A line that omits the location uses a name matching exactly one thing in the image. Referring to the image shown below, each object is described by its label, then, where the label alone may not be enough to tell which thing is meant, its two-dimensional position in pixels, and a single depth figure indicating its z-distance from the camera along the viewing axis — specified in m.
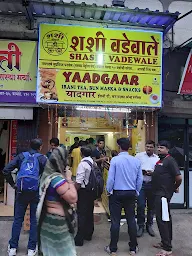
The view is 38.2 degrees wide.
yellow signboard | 5.93
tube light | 6.57
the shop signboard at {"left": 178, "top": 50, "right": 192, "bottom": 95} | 7.14
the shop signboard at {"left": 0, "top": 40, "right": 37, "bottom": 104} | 6.38
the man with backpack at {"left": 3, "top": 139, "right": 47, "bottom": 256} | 4.32
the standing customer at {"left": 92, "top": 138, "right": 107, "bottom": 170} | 7.21
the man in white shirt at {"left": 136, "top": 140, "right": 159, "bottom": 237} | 5.45
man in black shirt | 4.50
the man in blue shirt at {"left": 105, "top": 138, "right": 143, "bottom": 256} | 4.49
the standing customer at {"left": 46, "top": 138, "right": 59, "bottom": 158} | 5.73
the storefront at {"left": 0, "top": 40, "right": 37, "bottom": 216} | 6.37
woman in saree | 2.91
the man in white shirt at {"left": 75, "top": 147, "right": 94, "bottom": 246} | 4.83
